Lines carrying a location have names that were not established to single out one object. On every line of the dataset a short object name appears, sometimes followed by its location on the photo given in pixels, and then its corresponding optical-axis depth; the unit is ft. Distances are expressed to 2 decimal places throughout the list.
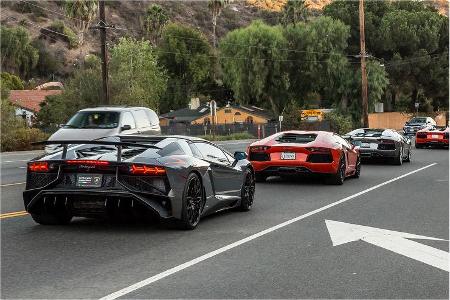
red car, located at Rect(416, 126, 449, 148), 113.60
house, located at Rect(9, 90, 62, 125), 270.79
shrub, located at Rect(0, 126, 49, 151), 123.03
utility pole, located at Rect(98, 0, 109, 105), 118.93
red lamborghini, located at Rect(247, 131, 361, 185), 52.13
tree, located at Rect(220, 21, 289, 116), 242.17
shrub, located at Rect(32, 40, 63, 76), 436.76
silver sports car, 75.51
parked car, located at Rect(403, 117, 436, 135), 194.35
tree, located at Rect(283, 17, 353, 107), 234.99
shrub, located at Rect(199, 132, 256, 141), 199.60
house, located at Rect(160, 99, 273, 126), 271.08
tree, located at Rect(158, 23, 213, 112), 346.74
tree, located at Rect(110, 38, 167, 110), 290.56
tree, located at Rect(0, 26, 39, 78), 369.36
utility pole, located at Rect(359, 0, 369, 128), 148.25
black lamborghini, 29.37
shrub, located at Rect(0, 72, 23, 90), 331.98
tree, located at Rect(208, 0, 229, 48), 392.22
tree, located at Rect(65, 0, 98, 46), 333.01
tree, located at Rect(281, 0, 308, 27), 358.02
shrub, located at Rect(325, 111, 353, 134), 221.25
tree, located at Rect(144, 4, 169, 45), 393.91
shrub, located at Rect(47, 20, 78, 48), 478.18
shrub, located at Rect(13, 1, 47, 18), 527.40
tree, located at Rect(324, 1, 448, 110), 257.55
